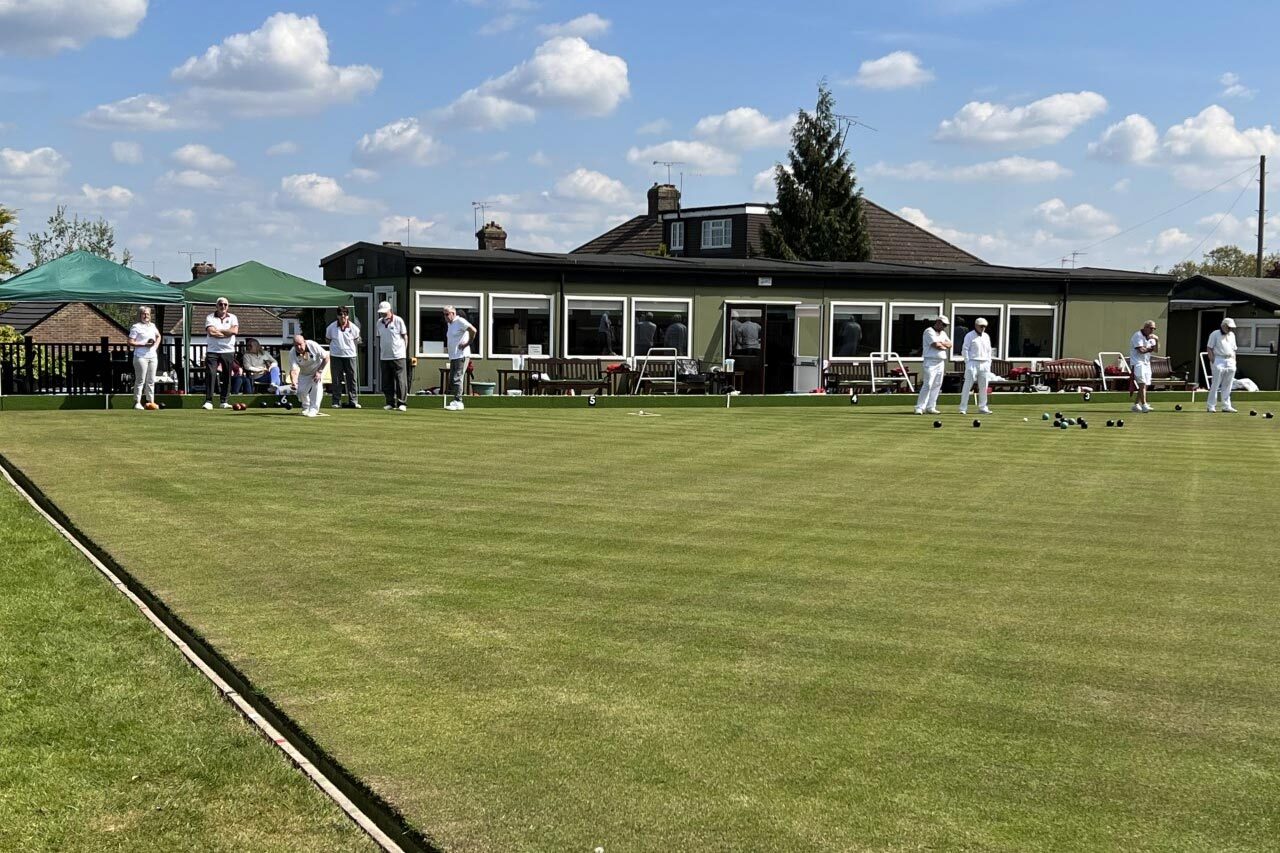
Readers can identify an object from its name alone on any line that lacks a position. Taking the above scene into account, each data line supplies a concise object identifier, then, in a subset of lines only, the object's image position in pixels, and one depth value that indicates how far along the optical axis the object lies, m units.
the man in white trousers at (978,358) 22.88
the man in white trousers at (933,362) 22.20
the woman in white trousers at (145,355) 20.25
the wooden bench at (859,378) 31.33
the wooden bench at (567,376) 28.23
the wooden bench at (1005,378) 32.50
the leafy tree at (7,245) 36.72
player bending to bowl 19.16
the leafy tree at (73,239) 69.00
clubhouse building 28.33
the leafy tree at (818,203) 47.53
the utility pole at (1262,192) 53.03
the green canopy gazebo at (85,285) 22.20
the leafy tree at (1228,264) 81.71
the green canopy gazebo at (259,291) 24.05
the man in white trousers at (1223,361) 24.55
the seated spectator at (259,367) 26.45
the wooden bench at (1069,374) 32.34
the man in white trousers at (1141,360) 24.11
